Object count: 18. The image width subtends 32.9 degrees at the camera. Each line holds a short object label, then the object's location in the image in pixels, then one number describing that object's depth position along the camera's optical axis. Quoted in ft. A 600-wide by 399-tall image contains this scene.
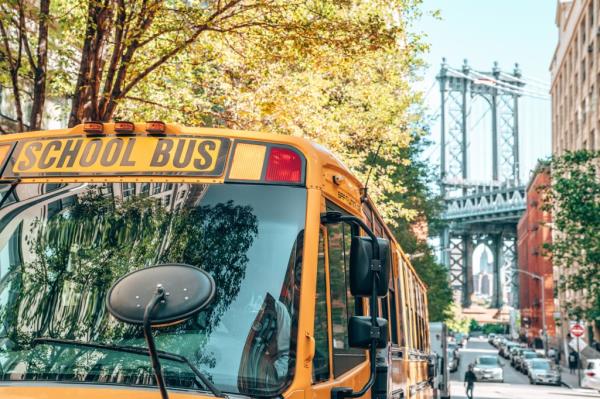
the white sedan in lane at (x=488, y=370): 172.96
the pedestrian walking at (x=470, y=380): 114.32
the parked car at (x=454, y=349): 215.72
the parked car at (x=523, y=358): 215.20
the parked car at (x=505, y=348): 312.29
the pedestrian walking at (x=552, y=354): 263.59
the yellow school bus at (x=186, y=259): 15.23
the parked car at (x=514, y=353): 246.06
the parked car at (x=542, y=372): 166.71
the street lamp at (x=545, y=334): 271.74
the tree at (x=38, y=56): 48.19
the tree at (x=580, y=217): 115.93
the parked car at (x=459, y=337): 395.18
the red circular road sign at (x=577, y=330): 148.97
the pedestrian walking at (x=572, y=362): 212.64
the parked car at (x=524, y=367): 210.59
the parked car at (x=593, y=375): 127.13
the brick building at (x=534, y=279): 317.42
